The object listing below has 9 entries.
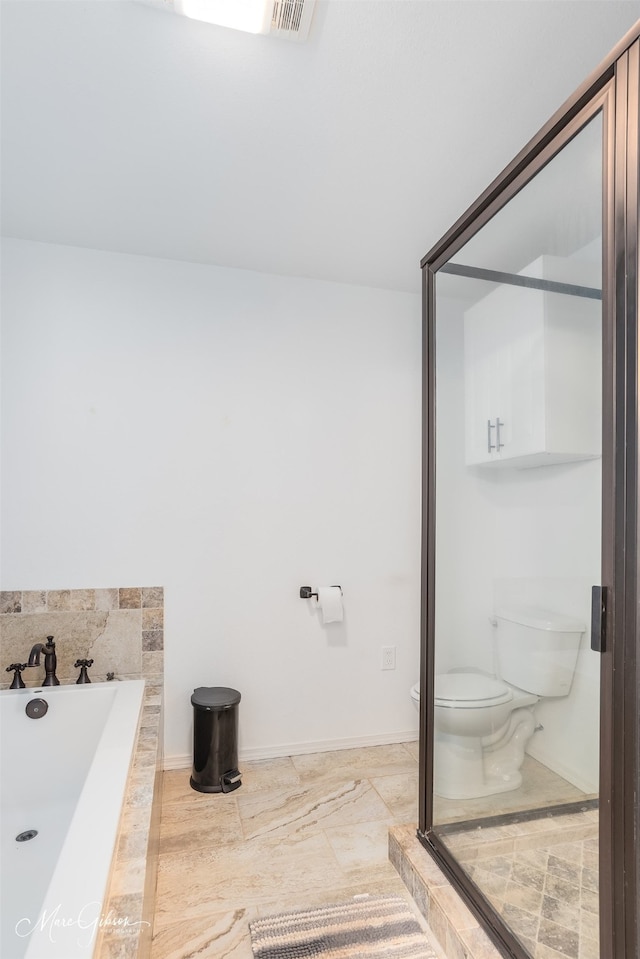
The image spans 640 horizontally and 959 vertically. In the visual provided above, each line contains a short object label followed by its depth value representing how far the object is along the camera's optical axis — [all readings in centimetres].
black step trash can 240
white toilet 129
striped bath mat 152
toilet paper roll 274
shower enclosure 107
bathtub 104
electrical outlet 292
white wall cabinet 119
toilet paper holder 278
